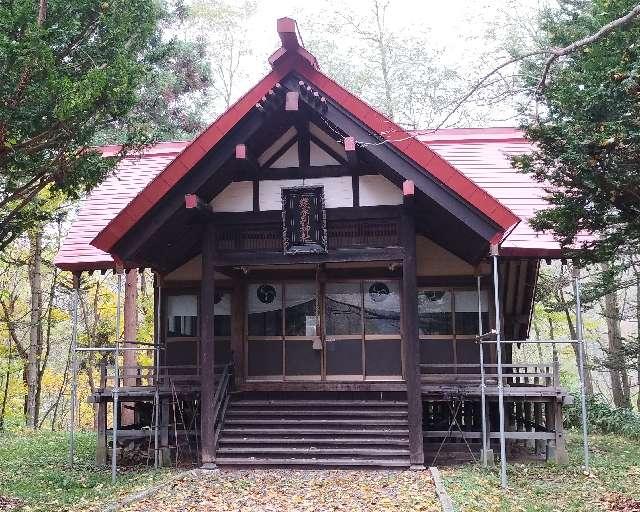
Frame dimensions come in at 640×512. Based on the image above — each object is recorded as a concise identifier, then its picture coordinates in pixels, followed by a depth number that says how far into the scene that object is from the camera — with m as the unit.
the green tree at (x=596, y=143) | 6.88
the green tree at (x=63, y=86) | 6.48
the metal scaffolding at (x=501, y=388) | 8.24
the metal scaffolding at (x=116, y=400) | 9.38
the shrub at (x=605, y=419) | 15.20
